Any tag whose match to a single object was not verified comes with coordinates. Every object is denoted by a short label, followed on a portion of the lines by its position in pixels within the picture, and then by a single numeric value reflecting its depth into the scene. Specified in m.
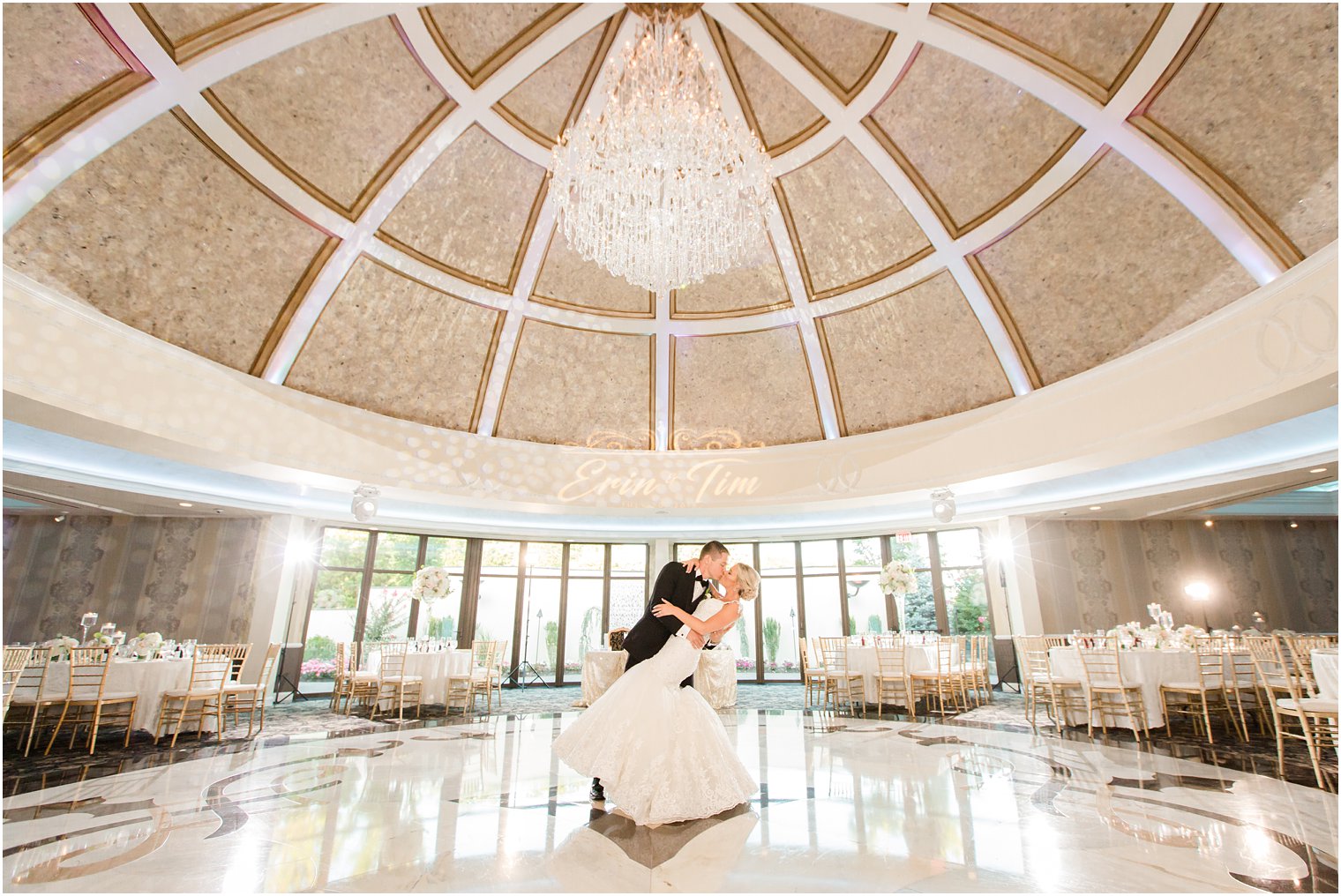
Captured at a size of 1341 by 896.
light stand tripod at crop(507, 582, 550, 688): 11.86
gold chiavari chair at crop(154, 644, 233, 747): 6.07
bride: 3.19
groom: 3.58
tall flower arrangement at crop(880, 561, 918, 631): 9.19
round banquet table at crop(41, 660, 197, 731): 6.10
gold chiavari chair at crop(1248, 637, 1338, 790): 4.27
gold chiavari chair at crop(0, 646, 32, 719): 4.86
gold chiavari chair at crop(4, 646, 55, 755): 5.69
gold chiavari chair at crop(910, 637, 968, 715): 7.70
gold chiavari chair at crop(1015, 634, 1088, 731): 6.59
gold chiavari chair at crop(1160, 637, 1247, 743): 6.20
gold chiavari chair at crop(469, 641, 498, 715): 8.38
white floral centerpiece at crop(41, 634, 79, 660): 6.02
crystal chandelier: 4.52
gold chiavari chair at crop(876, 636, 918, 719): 7.63
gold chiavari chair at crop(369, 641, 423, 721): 7.74
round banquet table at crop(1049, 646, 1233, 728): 6.39
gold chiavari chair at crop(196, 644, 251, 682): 7.35
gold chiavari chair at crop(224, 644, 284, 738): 6.55
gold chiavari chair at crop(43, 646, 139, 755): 5.72
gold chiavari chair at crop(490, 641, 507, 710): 9.00
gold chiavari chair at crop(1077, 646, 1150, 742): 6.21
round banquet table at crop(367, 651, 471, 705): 8.14
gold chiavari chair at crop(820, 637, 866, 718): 8.23
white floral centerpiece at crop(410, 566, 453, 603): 9.06
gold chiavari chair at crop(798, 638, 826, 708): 8.85
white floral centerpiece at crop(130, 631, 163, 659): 6.52
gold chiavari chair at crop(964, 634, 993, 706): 8.62
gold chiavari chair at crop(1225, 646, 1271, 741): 6.52
